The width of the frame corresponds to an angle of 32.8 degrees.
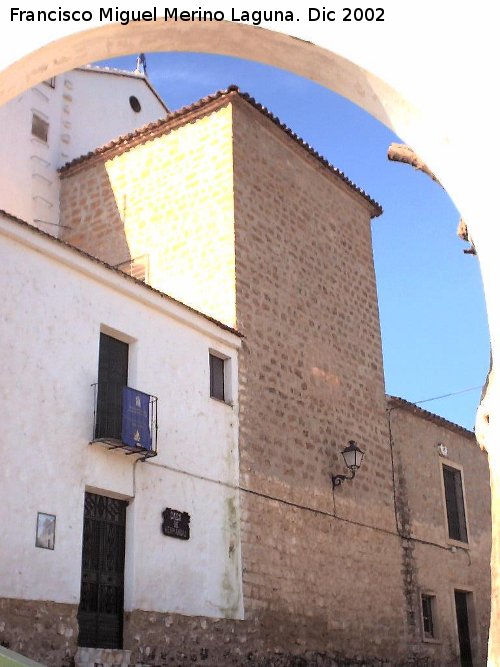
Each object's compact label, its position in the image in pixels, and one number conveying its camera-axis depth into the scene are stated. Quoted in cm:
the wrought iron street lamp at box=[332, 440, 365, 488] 1293
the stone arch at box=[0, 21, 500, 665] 325
